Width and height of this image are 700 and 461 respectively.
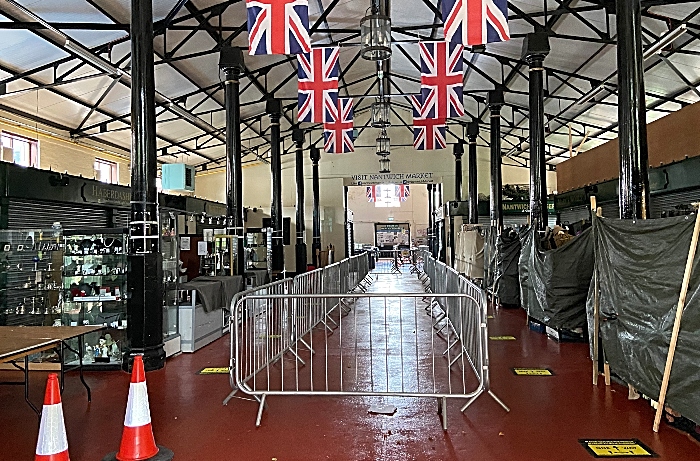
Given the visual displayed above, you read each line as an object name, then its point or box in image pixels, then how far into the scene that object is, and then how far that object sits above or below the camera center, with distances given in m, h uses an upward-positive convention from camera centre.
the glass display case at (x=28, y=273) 8.24 -0.35
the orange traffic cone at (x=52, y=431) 3.72 -1.22
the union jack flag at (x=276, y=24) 7.00 +2.79
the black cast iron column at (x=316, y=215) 26.14 +1.39
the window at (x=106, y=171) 21.62 +3.11
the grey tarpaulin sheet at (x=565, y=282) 8.44 -0.67
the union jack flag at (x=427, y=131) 14.41 +2.99
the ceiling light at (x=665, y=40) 10.98 +4.05
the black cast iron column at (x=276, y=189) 17.72 +1.81
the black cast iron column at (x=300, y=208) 22.88 +1.52
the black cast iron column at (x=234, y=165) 12.45 +1.85
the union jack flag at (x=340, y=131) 14.70 +3.02
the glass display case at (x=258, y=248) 16.72 -0.08
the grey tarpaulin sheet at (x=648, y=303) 4.43 -0.61
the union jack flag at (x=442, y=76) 11.26 +3.43
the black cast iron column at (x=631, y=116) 7.09 +1.58
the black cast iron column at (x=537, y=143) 12.12 +2.17
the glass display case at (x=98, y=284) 8.01 -0.51
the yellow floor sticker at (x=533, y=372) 7.24 -1.73
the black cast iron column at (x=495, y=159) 17.08 +2.64
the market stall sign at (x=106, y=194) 12.79 +1.32
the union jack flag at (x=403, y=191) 35.59 +3.32
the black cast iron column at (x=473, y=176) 21.05 +2.62
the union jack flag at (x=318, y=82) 11.22 +3.35
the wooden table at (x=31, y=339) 4.90 -0.87
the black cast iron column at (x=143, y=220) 7.74 +0.38
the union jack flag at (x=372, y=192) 36.62 +3.46
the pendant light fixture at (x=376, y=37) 6.60 +2.46
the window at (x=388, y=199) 44.88 +3.56
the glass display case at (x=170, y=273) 8.53 -0.41
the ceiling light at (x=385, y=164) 22.61 +3.32
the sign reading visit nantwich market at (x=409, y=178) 30.52 +3.56
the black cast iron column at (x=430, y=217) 35.12 +1.69
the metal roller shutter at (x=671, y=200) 11.95 +0.87
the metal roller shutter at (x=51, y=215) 10.55 +0.72
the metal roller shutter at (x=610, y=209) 16.17 +0.90
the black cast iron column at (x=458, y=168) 26.75 +3.59
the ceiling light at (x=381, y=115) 15.14 +3.50
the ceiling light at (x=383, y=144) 19.81 +3.54
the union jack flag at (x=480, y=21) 6.96 +2.77
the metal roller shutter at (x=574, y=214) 18.72 +0.92
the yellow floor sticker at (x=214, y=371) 7.50 -1.70
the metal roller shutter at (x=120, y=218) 14.28 +0.79
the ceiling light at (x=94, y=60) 10.07 +3.78
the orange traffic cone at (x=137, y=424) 4.27 -1.36
